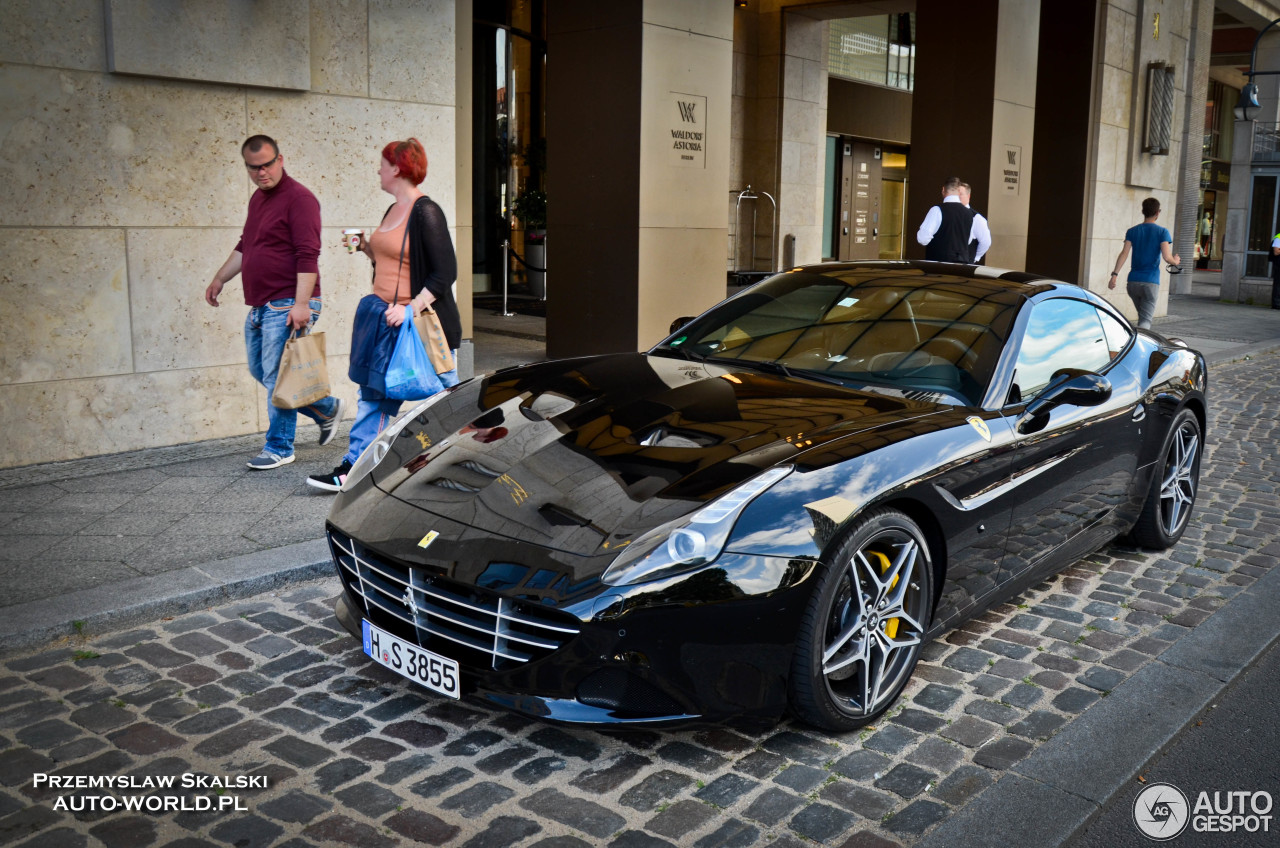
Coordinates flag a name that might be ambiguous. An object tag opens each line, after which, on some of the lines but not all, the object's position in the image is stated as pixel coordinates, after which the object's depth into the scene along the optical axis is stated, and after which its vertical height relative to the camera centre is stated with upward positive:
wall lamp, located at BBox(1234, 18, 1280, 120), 22.91 +2.87
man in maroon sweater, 6.22 -0.15
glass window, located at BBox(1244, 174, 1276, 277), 25.09 +0.44
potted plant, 17.42 +0.36
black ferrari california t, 3.16 -0.83
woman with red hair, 5.79 -0.16
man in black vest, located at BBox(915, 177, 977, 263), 10.47 +0.10
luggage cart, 22.50 +0.26
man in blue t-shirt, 12.78 -0.18
